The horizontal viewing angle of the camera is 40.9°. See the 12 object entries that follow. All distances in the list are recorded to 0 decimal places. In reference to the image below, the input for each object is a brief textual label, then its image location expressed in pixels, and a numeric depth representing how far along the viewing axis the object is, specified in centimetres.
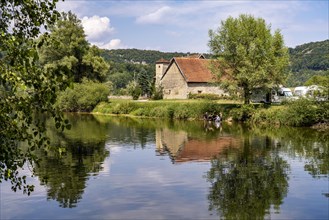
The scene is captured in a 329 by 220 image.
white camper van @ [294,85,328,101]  4316
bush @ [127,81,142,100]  7636
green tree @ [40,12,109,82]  6931
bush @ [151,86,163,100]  7150
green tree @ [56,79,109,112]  6831
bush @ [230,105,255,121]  4841
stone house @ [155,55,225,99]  6775
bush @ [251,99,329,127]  4256
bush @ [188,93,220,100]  6301
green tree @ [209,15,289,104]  4706
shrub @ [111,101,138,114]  6394
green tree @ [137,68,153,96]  8965
